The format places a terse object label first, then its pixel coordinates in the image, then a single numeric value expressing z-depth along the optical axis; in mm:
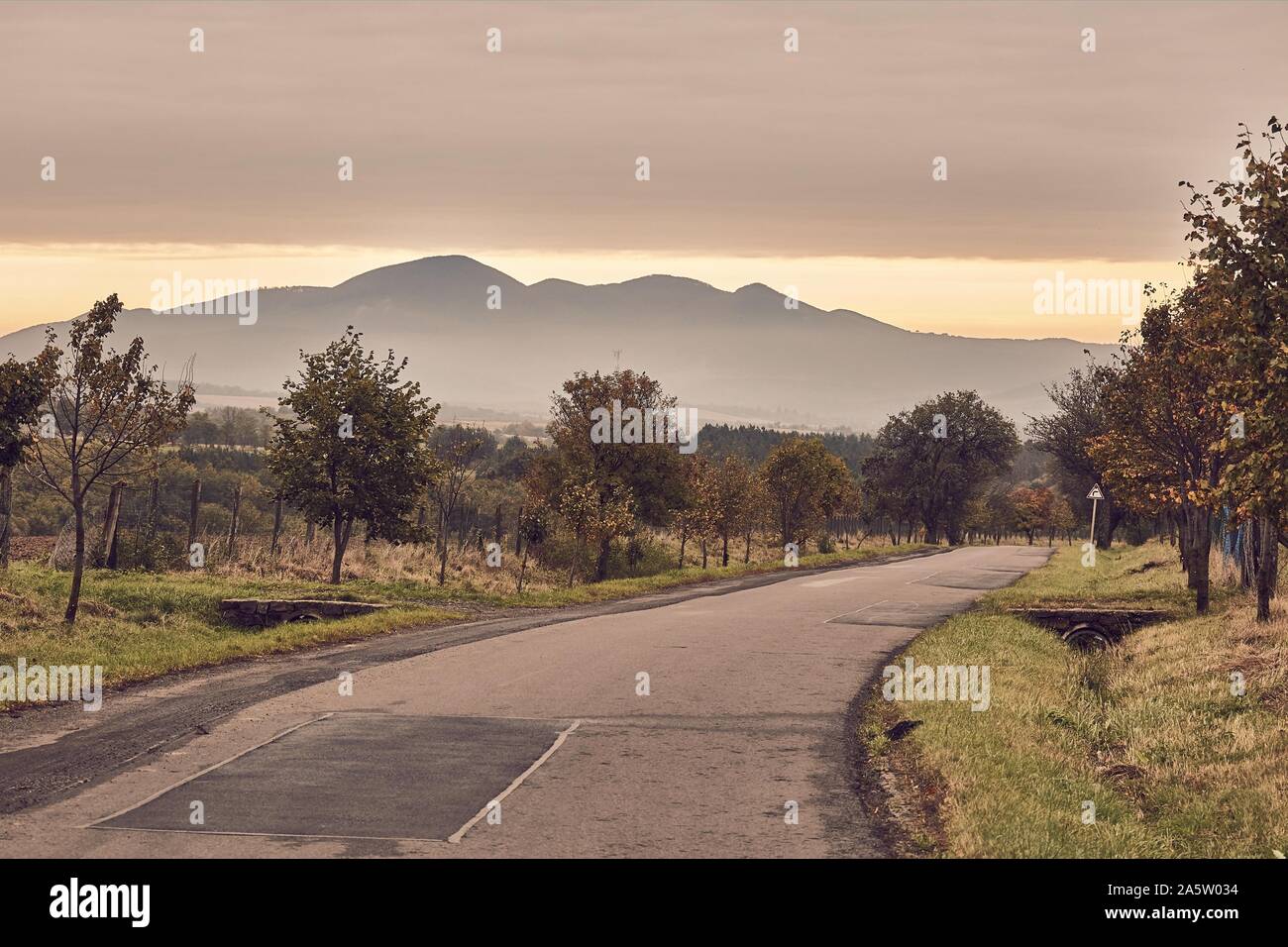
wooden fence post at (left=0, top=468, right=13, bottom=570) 23609
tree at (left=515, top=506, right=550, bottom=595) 38875
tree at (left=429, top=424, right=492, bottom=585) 31516
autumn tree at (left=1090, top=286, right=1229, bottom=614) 25750
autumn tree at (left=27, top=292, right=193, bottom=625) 19406
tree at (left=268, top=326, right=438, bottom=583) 29719
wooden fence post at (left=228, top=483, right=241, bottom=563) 31812
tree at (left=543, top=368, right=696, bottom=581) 47719
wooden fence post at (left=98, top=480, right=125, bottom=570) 26578
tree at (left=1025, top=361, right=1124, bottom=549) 68119
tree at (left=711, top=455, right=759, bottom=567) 53406
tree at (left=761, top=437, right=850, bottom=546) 65875
